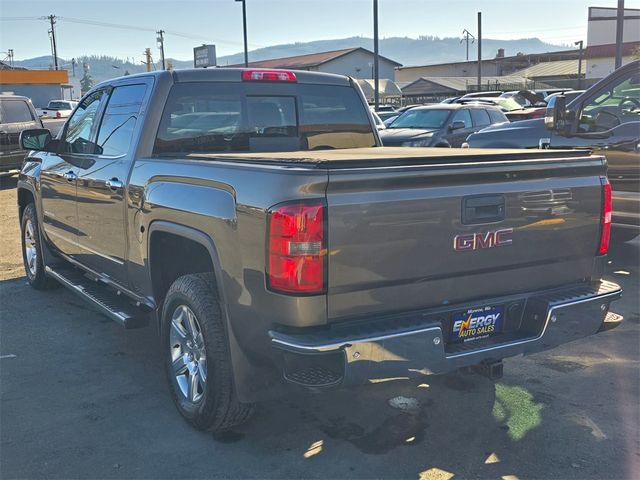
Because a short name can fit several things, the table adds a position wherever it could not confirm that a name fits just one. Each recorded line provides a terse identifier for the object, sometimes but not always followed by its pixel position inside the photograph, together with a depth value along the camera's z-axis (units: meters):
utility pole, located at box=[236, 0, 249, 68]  28.13
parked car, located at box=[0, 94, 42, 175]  14.58
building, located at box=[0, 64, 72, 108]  50.38
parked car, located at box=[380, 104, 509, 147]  13.54
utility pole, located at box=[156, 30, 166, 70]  77.24
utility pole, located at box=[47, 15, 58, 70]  83.93
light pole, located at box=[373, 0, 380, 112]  22.31
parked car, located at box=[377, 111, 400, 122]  23.84
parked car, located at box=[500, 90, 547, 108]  16.31
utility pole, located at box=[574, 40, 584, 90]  44.11
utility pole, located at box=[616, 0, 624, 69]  18.22
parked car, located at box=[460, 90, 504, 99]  32.69
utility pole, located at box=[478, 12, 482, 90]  43.47
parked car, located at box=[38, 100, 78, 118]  38.91
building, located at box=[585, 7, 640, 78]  47.25
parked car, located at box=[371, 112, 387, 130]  14.93
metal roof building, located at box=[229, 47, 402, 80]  67.38
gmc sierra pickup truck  2.75
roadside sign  45.72
